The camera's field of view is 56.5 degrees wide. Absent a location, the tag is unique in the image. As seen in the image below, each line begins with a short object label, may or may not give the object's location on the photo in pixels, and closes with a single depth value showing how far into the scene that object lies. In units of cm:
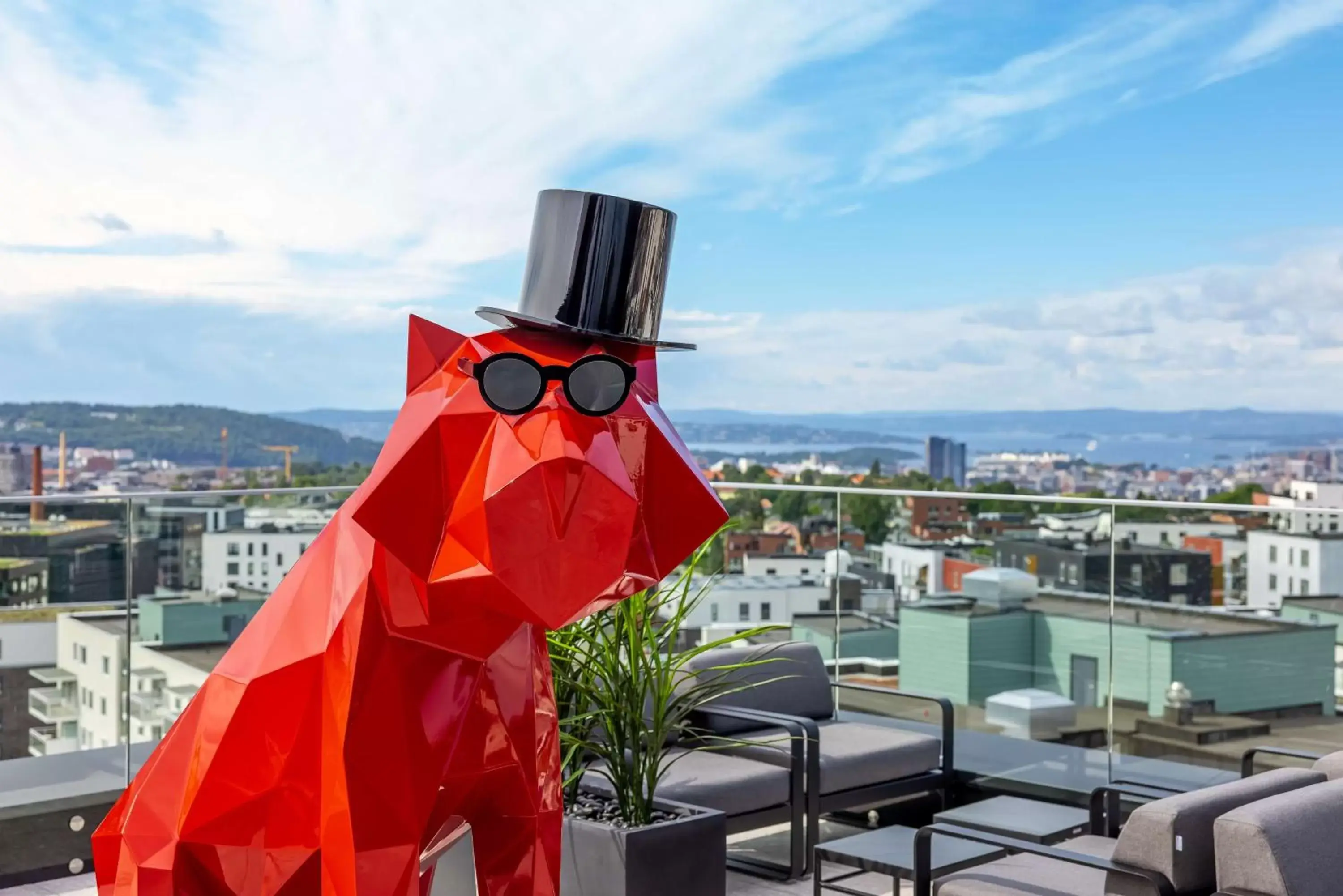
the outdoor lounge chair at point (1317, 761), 304
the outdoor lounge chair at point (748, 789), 397
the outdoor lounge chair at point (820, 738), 429
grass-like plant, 324
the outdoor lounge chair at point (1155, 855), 262
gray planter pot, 315
